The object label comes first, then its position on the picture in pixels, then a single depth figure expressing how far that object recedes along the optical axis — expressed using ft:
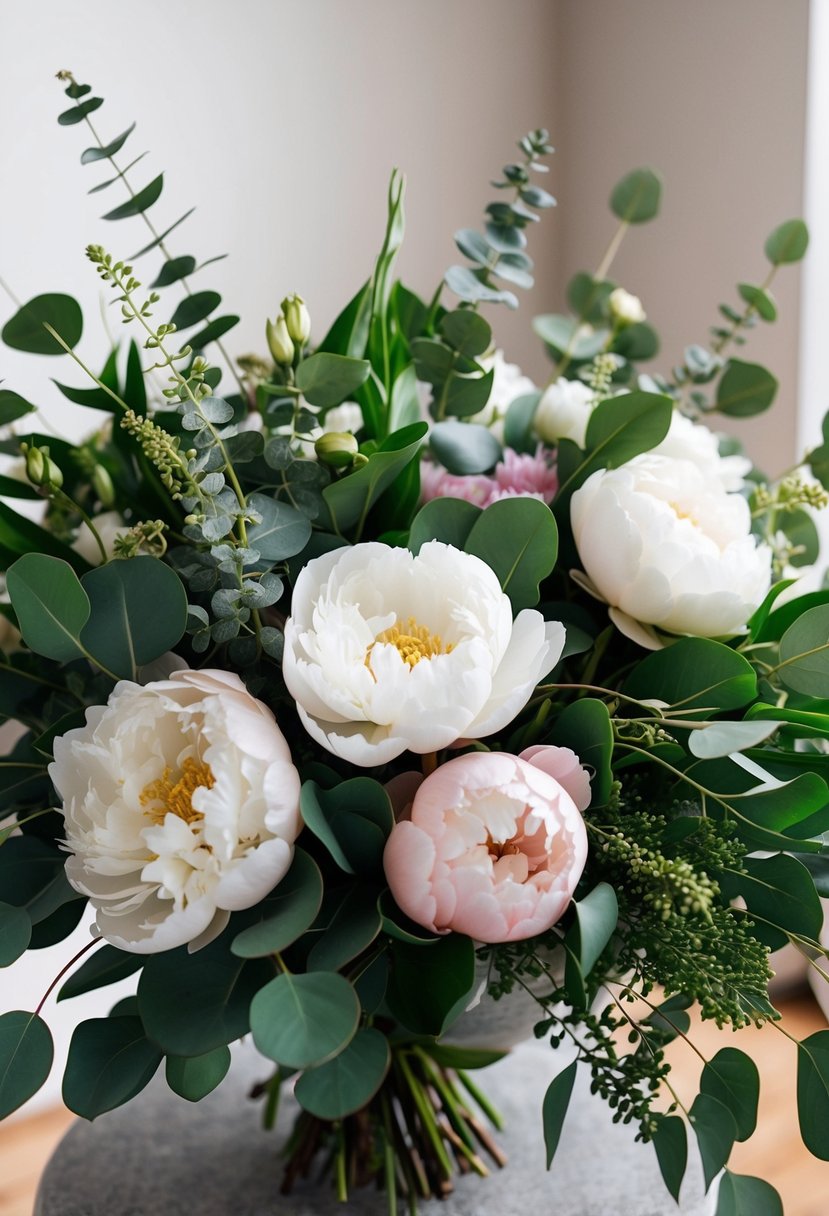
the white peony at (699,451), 1.70
